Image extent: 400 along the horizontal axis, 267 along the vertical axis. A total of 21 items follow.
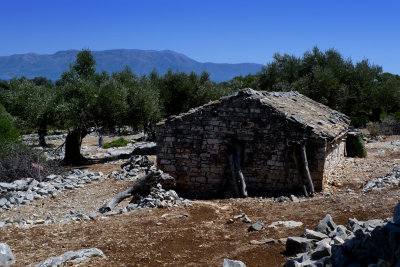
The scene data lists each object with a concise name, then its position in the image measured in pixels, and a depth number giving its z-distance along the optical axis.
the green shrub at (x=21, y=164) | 13.78
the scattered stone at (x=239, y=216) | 9.58
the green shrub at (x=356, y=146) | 17.84
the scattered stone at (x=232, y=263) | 5.98
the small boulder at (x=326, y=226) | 7.16
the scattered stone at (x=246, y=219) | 9.28
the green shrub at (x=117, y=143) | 28.92
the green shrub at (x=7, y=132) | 16.05
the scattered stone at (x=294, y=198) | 11.07
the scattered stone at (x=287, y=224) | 8.58
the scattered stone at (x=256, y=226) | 8.55
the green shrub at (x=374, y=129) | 25.45
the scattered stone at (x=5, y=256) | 7.10
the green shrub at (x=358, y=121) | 31.88
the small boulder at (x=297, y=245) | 6.60
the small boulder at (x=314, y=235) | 6.76
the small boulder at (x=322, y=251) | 5.76
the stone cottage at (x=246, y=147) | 11.80
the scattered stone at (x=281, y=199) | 11.20
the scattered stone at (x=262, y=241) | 7.59
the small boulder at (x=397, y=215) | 4.74
